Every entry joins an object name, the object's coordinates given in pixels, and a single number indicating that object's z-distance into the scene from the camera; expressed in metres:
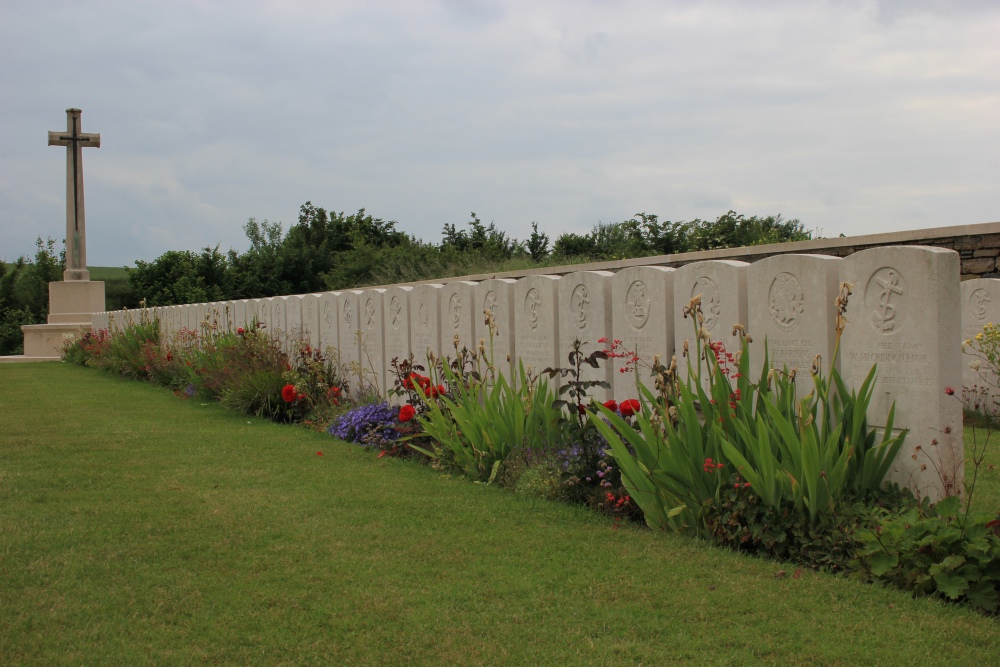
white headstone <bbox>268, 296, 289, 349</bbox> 11.03
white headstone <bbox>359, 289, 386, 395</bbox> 8.73
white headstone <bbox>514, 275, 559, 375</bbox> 6.14
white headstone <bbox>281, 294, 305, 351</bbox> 10.76
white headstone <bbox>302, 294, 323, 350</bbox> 10.28
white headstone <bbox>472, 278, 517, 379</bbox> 6.63
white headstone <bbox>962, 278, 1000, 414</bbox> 8.40
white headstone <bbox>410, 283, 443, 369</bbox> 7.72
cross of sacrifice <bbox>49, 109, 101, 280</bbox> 22.84
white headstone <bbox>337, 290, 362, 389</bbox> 9.31
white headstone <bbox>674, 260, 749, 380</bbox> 4.73
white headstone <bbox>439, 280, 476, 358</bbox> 7.21
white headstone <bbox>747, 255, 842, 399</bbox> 4.26
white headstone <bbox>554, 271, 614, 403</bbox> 5.65
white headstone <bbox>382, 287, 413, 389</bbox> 8.27
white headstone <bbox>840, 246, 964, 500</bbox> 3.81
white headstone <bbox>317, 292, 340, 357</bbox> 9.78
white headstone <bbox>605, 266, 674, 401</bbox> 5.14
